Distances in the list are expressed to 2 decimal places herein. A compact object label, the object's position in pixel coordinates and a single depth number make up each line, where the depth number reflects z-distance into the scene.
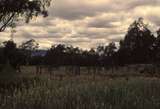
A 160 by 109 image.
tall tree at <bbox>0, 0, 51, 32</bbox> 25.49
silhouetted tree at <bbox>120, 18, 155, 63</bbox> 53.32
